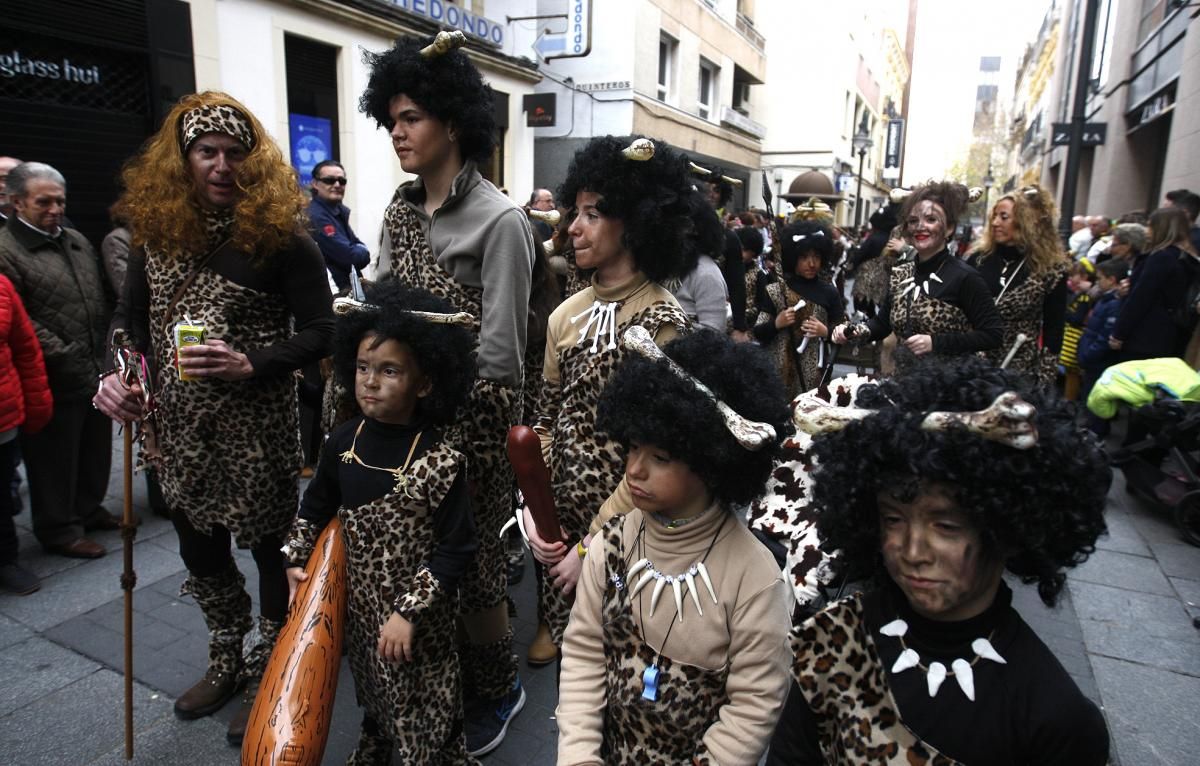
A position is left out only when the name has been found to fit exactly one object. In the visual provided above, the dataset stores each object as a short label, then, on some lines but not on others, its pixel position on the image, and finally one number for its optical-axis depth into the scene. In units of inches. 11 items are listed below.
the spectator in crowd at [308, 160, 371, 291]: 235.3
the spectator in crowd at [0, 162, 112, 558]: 163.6
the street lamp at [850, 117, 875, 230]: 968.9
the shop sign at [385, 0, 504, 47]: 485.4
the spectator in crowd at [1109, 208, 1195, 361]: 240.7
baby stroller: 200.2
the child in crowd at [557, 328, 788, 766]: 69.2
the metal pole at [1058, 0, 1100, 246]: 391.8
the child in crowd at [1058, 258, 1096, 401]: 323.3
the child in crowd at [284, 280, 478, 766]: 90.3
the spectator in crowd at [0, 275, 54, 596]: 148.5
